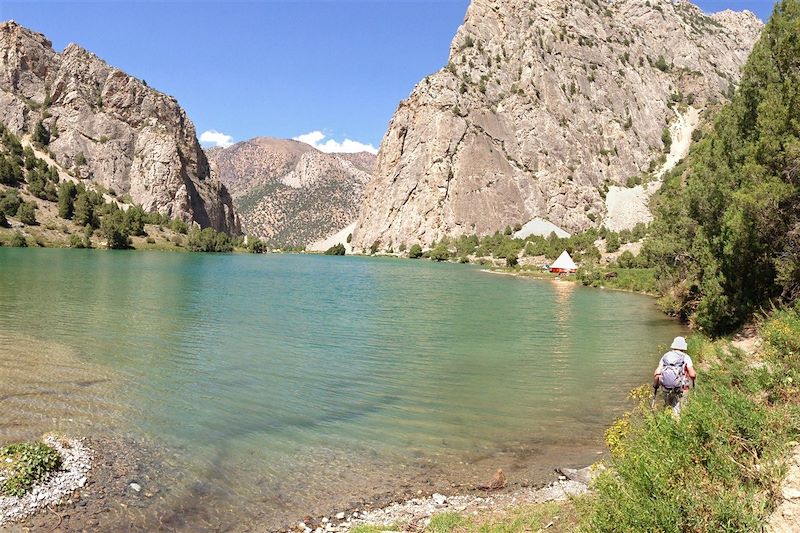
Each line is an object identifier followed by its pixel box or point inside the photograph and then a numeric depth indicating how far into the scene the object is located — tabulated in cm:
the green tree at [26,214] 13412
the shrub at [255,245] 19425
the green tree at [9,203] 13338
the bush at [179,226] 18269
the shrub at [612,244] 11931
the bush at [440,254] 16488
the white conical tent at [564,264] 9925
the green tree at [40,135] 19462
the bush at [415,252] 17312
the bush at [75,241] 13388
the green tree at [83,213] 14725
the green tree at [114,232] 14088
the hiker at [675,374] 1320
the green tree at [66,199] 14862
